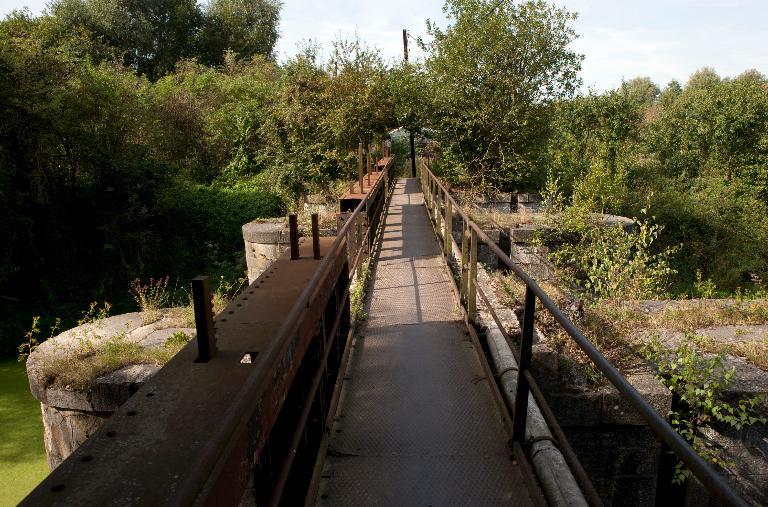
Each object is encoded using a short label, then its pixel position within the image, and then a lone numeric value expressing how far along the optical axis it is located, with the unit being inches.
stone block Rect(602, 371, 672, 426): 184.2
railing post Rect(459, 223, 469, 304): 223.4
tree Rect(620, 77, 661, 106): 2235.4
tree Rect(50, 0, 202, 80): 1183.6
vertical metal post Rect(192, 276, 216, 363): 80.1
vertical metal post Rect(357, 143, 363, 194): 399.6
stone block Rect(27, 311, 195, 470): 192.2
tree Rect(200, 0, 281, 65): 1430.9
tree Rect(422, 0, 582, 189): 596.1
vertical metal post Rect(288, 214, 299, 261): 147.9
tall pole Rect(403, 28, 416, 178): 1136.2
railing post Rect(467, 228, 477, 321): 195.8
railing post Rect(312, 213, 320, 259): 151.6
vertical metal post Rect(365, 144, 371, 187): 524.1
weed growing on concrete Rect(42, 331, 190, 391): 197.3
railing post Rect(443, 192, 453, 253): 294.4
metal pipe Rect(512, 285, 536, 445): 116.3
